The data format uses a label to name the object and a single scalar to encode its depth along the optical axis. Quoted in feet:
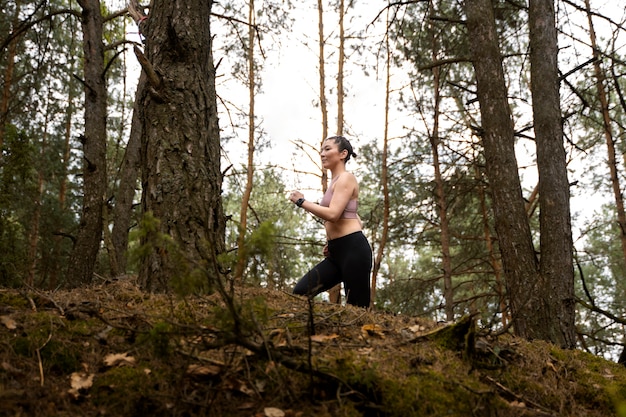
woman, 14.35
